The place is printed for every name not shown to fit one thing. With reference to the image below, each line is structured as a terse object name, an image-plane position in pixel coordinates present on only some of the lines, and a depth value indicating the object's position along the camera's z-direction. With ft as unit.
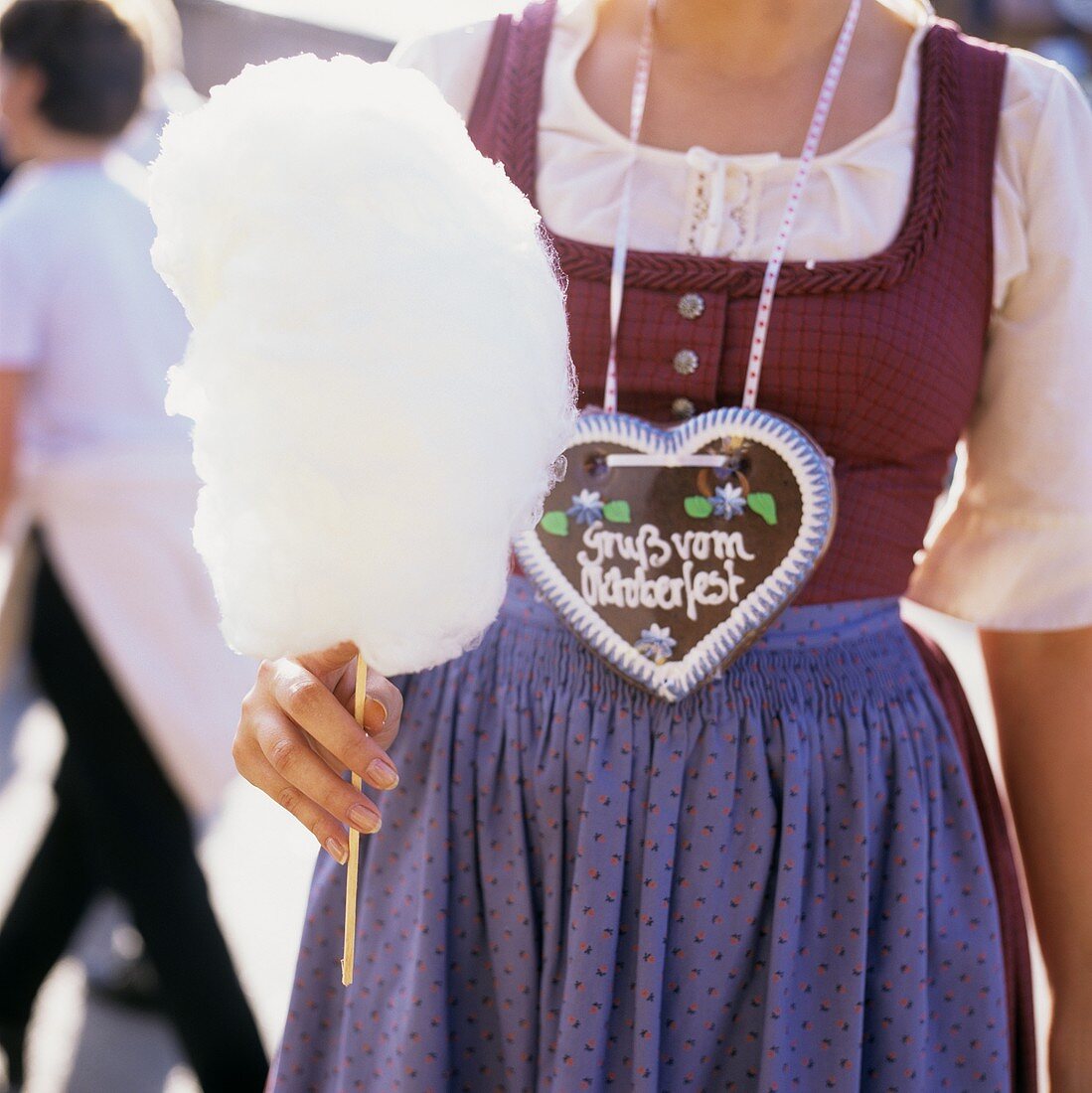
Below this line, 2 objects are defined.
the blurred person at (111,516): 7.40
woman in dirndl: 3.43
